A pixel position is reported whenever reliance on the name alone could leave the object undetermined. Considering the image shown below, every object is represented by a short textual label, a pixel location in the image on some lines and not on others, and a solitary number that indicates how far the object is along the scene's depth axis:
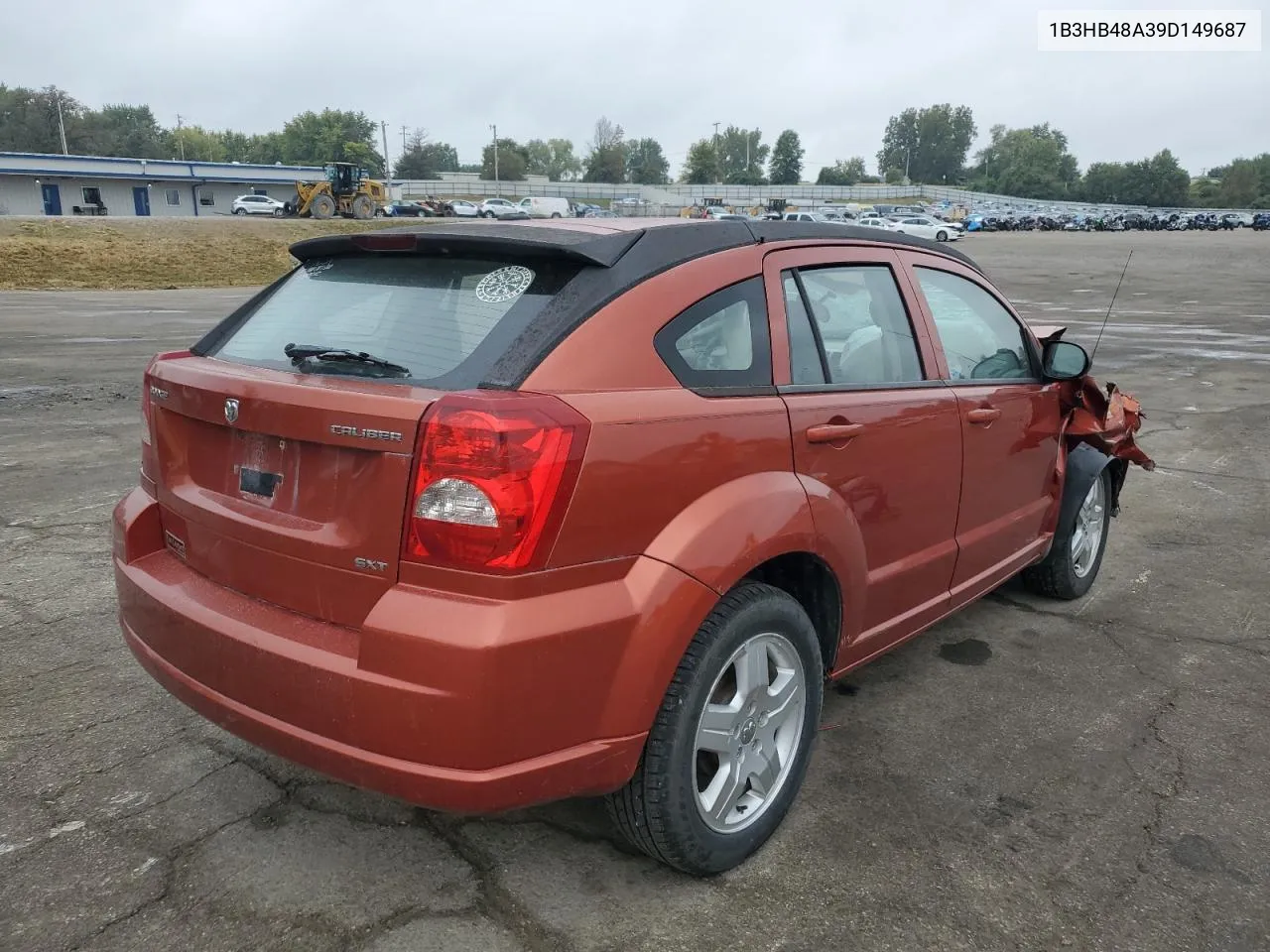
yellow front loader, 47.72
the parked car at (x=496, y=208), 59.47
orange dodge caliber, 2.09
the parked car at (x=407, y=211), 56.94
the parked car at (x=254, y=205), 59.72
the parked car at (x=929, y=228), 49.81
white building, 62.06
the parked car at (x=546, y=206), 66.98
